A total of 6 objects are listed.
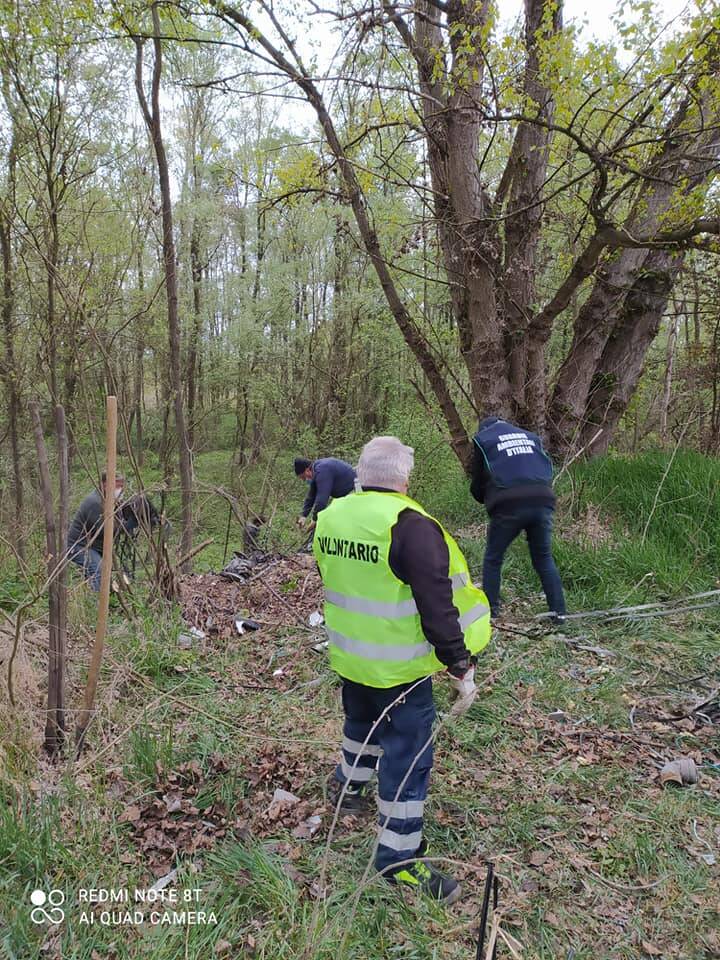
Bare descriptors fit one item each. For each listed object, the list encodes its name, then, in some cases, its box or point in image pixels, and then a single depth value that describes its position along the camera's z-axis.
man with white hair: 2.31
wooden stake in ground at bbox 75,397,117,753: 2.61
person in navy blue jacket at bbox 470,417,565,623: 4.50
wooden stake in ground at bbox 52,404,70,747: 2.72
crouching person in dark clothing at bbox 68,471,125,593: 5.86
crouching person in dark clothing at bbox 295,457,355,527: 6.67
